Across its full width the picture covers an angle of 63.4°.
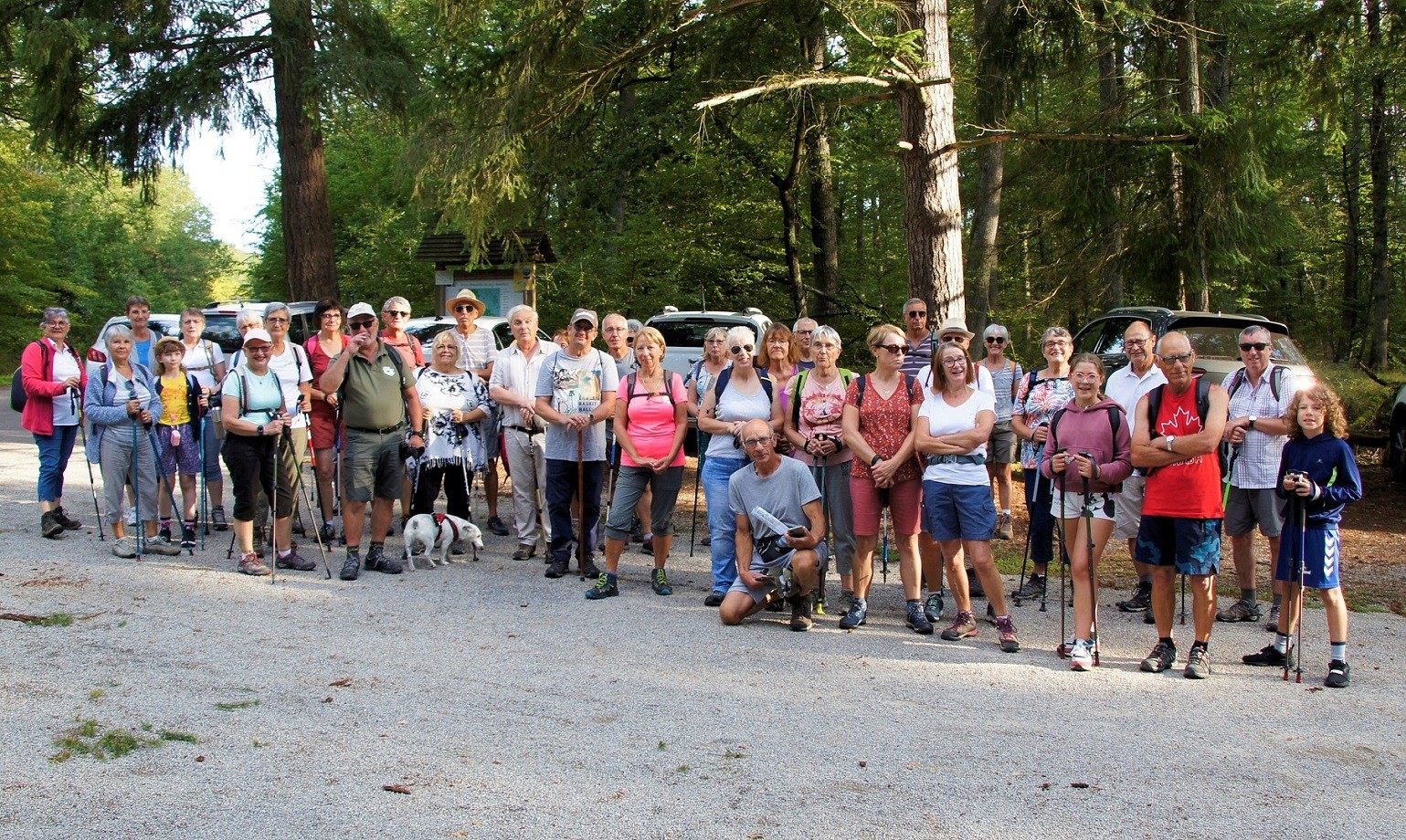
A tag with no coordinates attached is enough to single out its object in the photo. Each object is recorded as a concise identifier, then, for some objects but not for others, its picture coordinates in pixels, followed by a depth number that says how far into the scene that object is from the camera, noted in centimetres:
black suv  1185
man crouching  714
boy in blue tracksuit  610
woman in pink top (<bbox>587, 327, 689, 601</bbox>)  817
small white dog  869
